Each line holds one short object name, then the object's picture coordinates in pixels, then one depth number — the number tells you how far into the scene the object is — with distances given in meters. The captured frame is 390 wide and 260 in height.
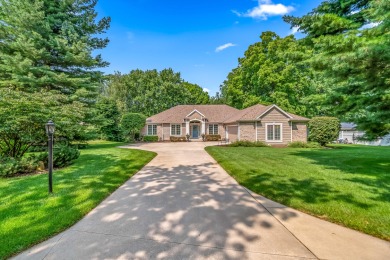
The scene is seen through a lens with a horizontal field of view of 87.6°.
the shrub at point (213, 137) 27.47
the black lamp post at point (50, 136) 5.08
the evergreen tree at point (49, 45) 13.96
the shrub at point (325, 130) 18.56
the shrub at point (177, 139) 26.88
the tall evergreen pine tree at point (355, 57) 5.20
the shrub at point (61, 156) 8.02
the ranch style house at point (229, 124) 20.33
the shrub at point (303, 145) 18.43
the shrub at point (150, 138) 28.00
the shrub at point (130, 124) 26.50
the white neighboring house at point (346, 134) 29.96
